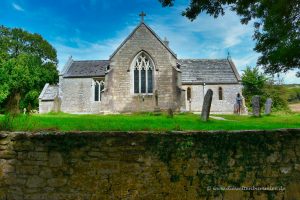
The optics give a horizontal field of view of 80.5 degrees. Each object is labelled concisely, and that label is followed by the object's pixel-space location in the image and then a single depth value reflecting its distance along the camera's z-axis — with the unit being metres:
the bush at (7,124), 4.40
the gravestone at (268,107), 13.22
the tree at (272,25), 5.76
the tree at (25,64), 25.38
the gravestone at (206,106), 8.54
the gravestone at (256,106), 11.79
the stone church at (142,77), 16.50
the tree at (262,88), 25.71
